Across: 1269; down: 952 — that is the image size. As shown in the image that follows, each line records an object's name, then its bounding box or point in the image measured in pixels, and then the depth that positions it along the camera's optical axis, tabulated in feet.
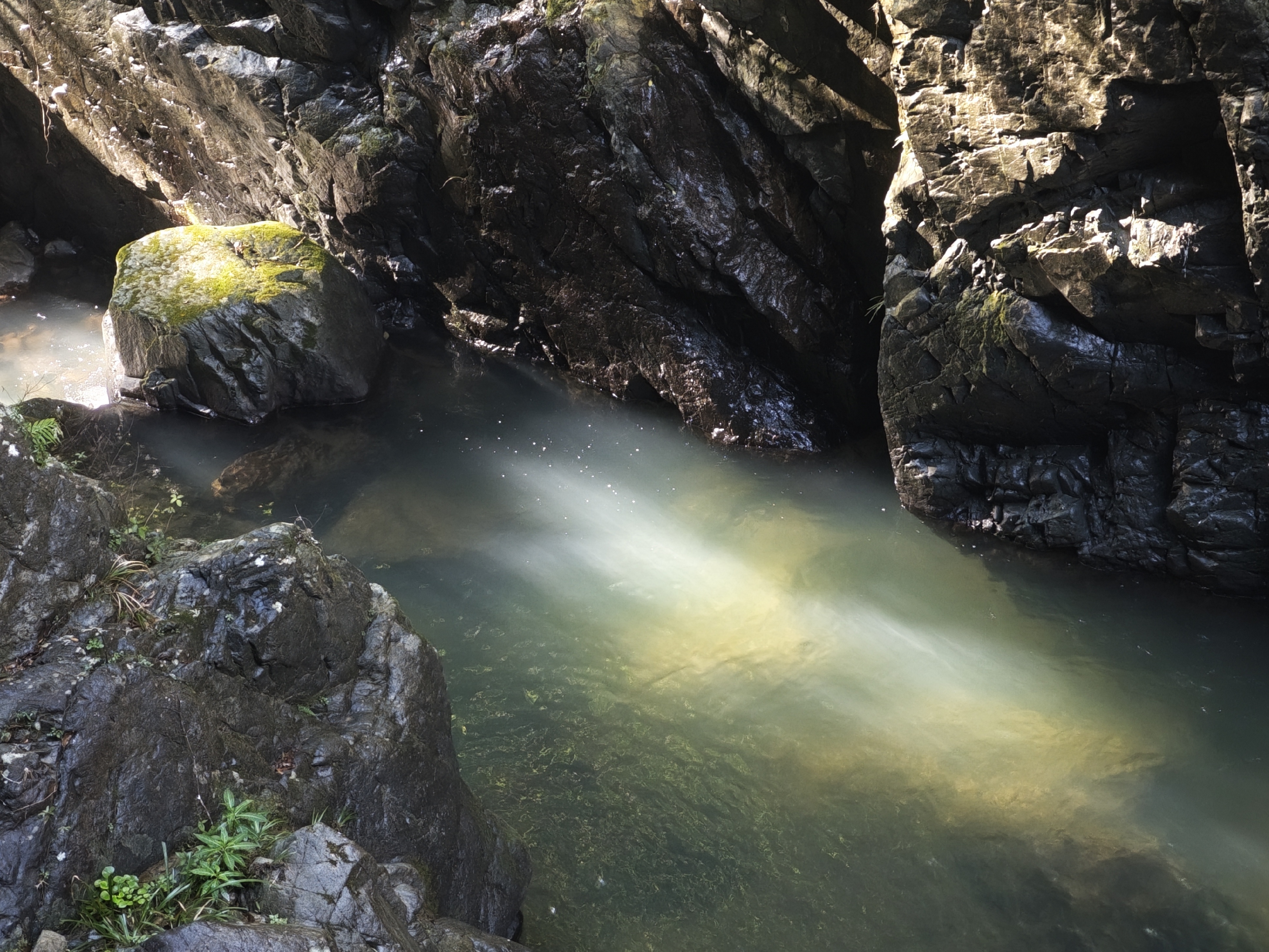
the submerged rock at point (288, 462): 32.42
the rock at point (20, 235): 54.85
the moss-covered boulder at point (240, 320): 37.32
